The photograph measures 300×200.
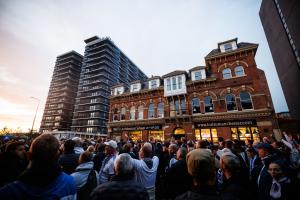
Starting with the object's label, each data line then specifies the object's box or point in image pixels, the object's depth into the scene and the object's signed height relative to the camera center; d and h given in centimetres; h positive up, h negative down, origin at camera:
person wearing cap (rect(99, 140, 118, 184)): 375 -62
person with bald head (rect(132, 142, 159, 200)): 354 -73
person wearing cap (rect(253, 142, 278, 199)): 302 -71
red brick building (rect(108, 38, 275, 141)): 1552 +437
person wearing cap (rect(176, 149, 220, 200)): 158 -42
